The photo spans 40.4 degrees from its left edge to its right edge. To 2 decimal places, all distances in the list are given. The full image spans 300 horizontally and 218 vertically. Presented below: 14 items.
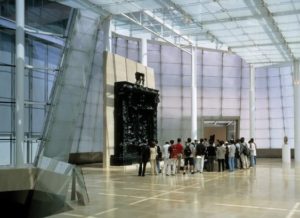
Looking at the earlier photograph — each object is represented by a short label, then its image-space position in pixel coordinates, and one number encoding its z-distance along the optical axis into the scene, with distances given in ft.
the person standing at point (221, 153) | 66.76
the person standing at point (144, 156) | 60.13
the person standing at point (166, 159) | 61.06
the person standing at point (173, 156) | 61.00
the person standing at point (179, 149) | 61.05
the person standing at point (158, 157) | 63.21
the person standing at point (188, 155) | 64.03
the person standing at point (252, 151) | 78.45
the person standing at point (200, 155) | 64.18
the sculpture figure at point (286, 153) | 97.96
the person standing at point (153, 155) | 60.34
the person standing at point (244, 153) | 72.69
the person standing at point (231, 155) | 68.54
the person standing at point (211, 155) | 65.50
